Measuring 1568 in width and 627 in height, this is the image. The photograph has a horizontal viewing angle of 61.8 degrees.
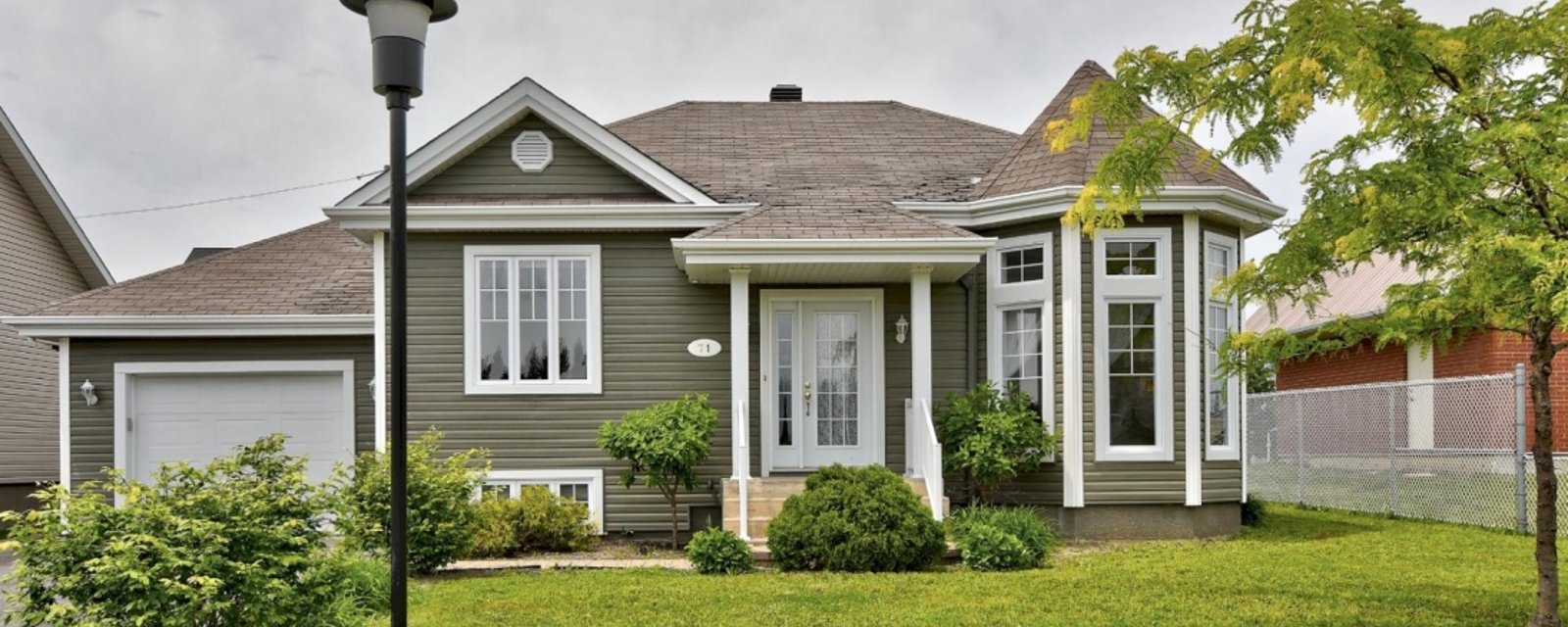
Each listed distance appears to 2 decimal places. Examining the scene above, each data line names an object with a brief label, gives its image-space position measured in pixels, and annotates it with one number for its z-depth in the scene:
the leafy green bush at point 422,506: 10.36
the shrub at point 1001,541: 10.65
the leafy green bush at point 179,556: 5.86
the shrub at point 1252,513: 14.05
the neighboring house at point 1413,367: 14.84
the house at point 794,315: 12.92
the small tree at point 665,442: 12.05
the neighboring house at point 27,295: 18.91
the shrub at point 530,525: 11.88
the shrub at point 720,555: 10.67
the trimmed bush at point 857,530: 10.45
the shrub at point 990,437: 12.44
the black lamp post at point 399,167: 5.90
